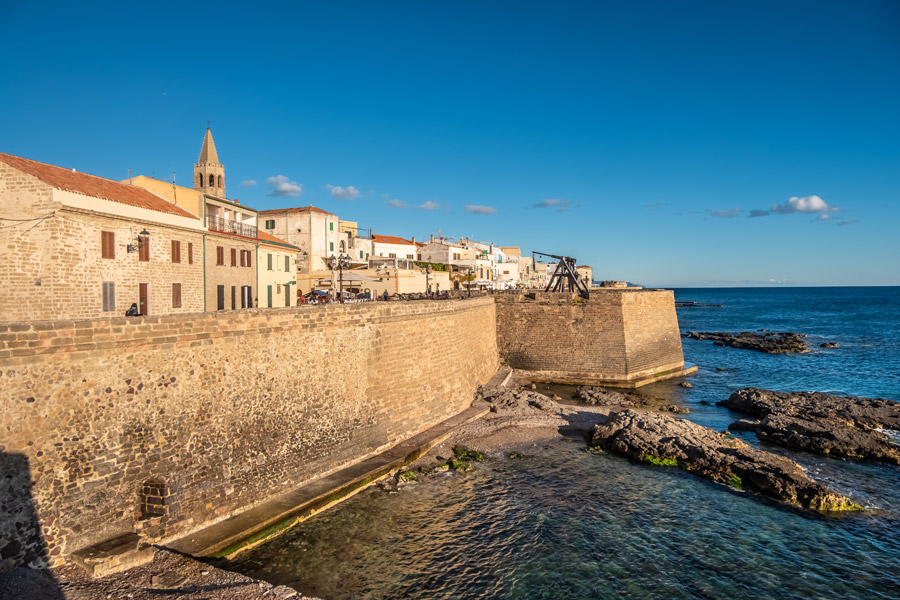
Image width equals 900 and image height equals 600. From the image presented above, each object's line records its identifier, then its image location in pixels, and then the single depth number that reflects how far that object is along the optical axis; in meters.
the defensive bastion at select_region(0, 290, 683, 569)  7.83
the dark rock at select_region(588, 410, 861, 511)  12.72
